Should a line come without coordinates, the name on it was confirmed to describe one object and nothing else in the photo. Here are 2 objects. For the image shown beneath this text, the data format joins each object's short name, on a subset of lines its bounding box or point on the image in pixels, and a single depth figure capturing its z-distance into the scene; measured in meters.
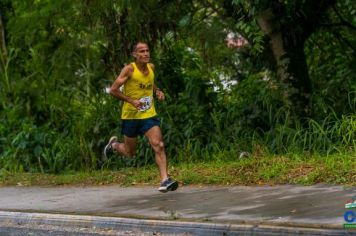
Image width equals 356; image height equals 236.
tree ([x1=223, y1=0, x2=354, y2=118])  24.53
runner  17.84
